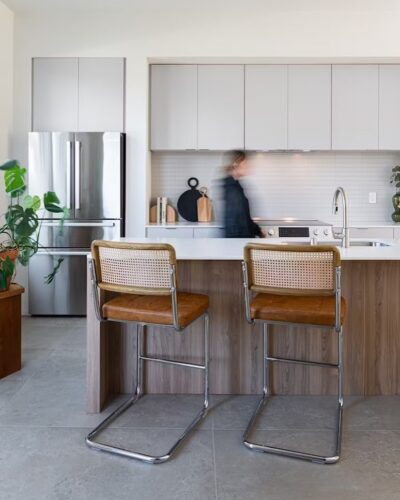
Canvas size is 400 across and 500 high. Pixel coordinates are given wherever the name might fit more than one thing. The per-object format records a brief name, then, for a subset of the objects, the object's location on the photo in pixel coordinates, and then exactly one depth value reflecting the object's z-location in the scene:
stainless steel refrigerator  4.78
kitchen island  2.83
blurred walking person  3.86
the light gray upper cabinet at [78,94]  4.90
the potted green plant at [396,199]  5.21
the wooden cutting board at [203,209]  5.35
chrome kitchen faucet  2.89
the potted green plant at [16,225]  3.24
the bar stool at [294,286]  2.21
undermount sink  3.26
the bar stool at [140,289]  2.24
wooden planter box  3.19
